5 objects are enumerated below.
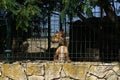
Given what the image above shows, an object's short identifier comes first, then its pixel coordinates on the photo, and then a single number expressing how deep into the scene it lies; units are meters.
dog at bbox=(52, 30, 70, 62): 13.20
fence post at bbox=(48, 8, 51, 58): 13.13
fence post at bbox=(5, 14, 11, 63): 13.24
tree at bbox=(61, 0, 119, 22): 12.05
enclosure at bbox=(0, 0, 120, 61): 13.16
